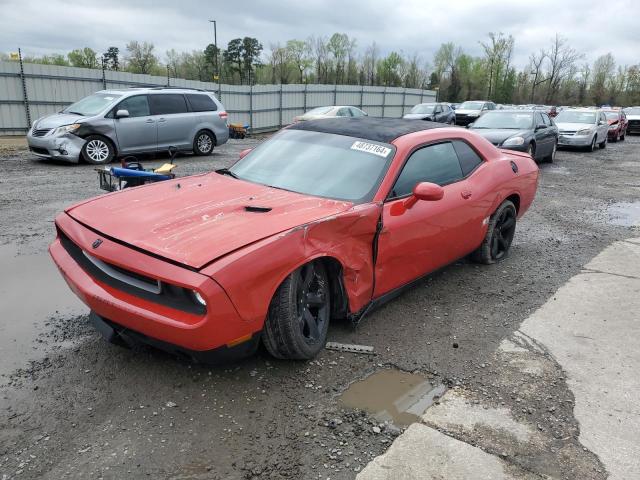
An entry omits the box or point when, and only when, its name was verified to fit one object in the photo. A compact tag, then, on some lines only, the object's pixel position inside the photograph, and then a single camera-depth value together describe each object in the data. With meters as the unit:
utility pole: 44.56
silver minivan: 10.74
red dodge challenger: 2.62
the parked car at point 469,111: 28.27
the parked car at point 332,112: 18.48
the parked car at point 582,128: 17.52
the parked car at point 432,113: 23.32
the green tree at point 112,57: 74.36
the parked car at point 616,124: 23.22
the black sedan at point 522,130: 12.06
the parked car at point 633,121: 28.69
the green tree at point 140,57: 66.15
